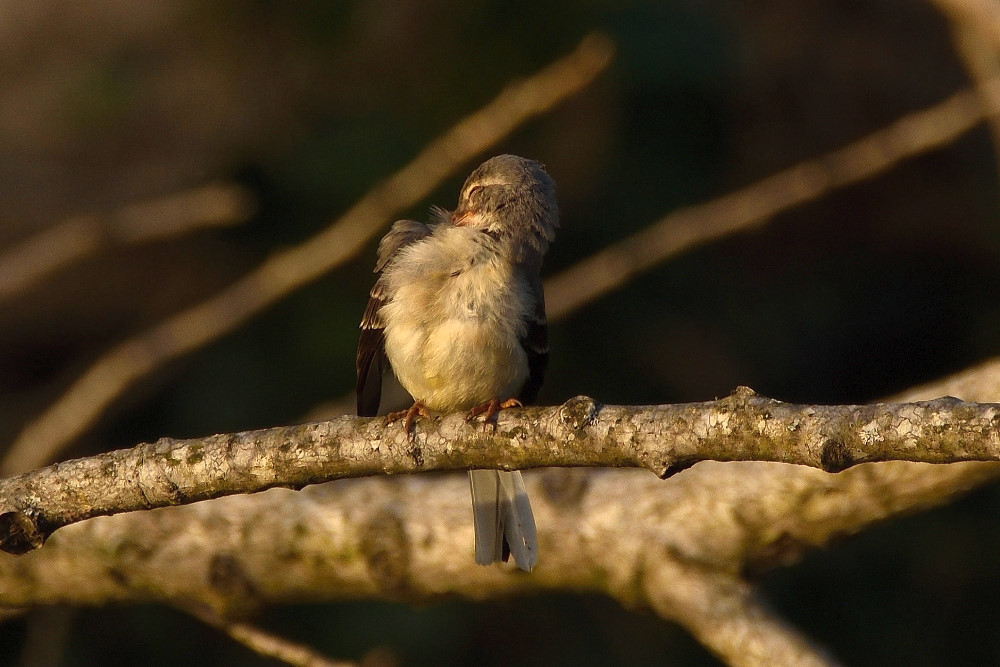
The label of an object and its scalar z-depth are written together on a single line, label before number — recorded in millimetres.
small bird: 6988
